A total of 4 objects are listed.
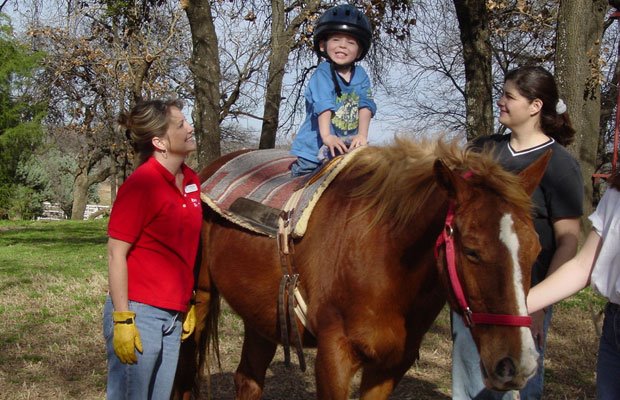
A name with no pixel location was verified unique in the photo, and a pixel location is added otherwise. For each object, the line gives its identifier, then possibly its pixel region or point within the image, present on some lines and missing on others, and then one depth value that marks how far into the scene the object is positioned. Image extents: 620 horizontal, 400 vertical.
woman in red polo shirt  2.95
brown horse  2.38
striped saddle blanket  3.42
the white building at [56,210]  37.81
